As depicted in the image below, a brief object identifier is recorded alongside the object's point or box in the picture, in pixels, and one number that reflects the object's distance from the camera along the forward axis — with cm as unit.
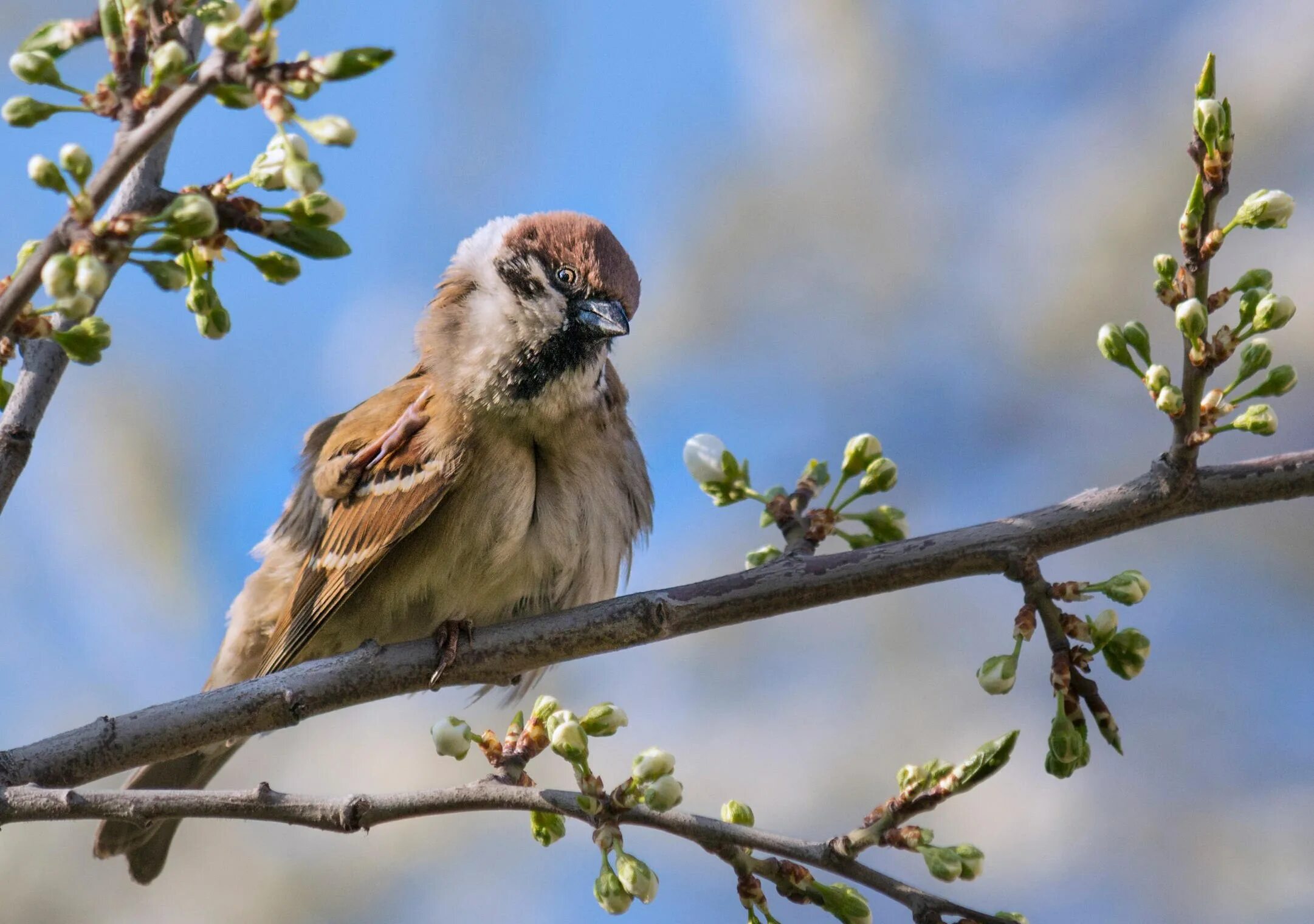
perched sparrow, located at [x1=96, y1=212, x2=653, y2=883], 695
